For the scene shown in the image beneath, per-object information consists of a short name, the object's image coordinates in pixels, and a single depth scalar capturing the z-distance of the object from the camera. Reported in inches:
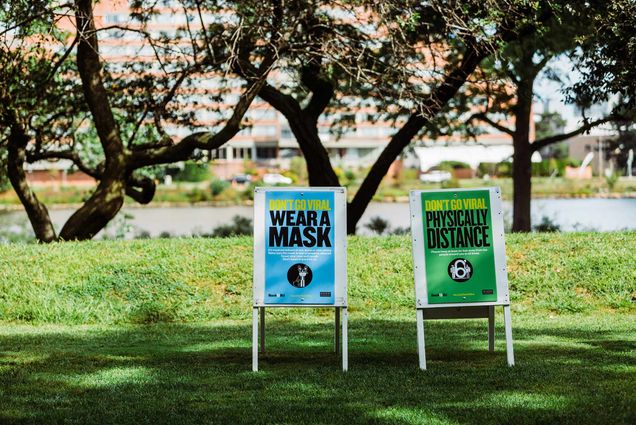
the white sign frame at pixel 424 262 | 343.0
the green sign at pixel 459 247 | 343.3
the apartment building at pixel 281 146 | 4111.7
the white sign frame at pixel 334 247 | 340.8
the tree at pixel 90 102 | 706.8
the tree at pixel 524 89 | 738.2
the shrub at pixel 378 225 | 1159.6
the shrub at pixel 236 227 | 1118.7
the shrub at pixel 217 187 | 2003.1
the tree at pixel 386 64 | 654.5
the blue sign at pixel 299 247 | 342.0
